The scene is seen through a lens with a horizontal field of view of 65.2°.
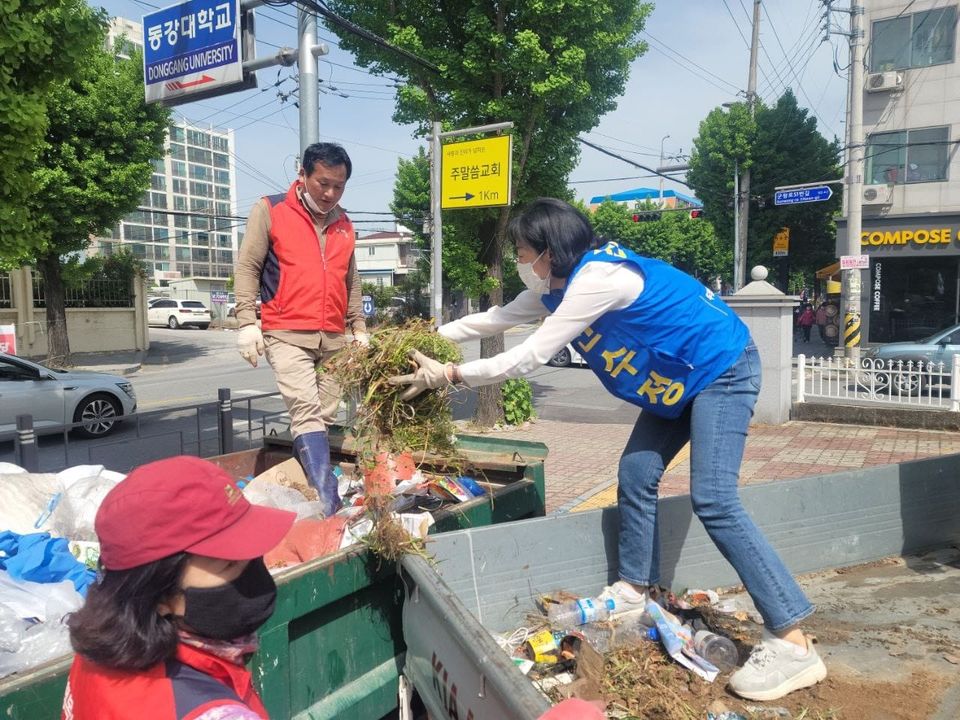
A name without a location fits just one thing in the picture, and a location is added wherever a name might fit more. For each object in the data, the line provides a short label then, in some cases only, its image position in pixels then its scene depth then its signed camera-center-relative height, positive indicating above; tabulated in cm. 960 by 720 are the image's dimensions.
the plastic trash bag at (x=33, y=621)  205 -93
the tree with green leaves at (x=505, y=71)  869 +272
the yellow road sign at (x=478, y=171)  868 +149
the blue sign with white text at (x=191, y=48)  805 +283
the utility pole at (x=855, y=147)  1641 +324
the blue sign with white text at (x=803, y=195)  2020 +274
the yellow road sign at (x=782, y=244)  2827 +190
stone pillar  930 -50
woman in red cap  125 -53
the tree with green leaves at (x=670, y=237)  4638 +364
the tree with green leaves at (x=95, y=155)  1589 +320
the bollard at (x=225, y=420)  618 -99
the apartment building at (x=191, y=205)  10344 +1493
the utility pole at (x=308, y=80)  711 +212
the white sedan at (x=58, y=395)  984 -129
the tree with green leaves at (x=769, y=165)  2856 +498
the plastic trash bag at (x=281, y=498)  318 -86
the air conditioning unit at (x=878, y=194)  2144 +284
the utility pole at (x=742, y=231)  2645 +235
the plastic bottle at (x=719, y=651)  278 -132
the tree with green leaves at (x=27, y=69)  524 +171
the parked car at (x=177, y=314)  3694 -70
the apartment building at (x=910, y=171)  2088 +350
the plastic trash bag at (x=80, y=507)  308 -85
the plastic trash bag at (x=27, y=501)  311 -86
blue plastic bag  254 -90
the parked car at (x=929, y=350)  1282 -99
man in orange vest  355 +3
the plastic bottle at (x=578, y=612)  292 -124
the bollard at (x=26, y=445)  504 -96
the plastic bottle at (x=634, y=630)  289 -130
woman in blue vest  270 -25
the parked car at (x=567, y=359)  1841 -154
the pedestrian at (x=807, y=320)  2861 -98
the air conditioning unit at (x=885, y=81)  2125 +604
